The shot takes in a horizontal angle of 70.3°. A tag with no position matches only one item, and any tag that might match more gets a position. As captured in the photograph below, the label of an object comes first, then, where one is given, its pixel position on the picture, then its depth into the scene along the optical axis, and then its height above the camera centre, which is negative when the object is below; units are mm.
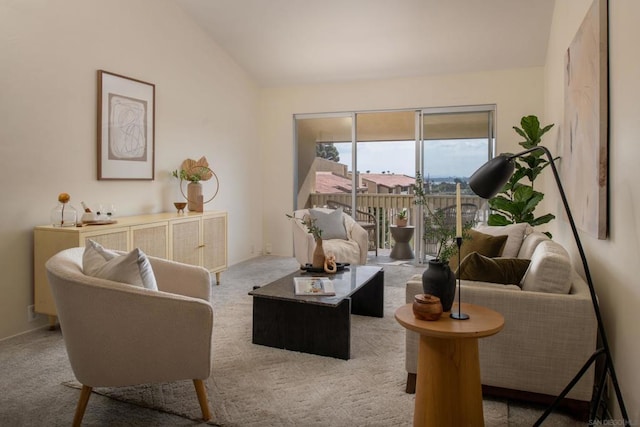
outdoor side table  6473 -400
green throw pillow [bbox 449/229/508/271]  3156 -231
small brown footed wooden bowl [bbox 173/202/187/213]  4602 +59
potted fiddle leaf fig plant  4094 +175
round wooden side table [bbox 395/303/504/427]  1829 -677
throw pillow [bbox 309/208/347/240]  5168 -128
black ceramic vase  1927 -301
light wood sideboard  3258 -233
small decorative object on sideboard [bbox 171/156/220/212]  4805 +360
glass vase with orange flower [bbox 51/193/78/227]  3385 -31
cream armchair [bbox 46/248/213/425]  1972 -533
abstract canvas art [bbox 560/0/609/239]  2236 +516
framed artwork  3961 +766
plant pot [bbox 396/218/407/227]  6527 -138
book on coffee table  2922 -498
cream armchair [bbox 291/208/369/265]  4840 -359
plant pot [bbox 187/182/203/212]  4801 +137
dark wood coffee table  2850 -704
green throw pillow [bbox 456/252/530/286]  2414 -306
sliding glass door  5812 +763
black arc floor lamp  1689 +128
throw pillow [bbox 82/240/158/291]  2062 -262
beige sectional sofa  2088 -573
